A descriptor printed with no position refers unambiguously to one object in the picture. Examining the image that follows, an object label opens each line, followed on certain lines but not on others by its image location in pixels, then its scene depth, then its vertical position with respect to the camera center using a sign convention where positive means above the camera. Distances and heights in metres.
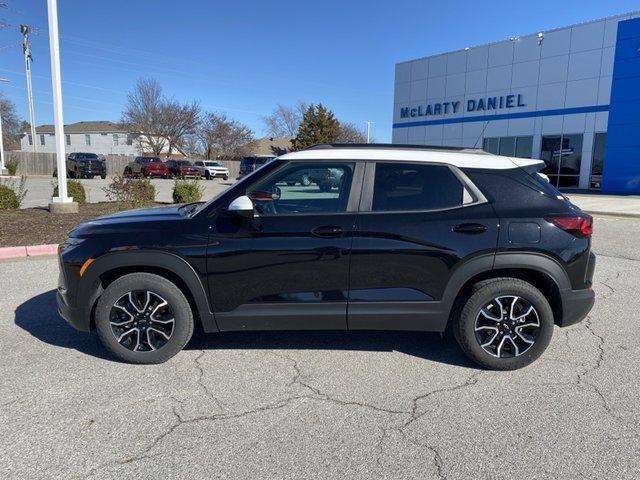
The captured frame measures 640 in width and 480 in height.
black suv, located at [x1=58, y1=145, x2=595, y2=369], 3.53 -0.67
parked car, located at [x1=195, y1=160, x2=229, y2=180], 40.12 +0.08
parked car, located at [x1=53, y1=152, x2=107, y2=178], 32.19 +0.18
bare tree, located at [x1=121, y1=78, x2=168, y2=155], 56.84 +5.92
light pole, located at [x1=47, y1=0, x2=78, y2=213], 10.92 +1.24
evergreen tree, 40.94 +4.10
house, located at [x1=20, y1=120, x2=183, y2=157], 71.38 +4.57
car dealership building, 24.17 +4.72
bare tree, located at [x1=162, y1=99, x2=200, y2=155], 57.19 +6.10
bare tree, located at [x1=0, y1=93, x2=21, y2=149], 67.31 +6.48
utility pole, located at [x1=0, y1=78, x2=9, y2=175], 34.87 +0.28
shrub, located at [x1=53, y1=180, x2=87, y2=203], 12.53 -0.64
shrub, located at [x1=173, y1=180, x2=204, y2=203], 12.95 -0.61
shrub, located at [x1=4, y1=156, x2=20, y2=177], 34.41 -0.01
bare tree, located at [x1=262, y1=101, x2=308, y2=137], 82.19 +7.86
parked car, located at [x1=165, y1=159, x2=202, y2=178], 37.55 +0.22
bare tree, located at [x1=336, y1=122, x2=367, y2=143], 71.81 +6.61
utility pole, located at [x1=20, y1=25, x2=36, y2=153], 43.66 +10.12
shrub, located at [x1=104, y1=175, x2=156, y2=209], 11.59 -0.59
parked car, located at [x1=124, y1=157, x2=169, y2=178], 36.61 +0.22
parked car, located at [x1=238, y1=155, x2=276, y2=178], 30.55 +0.66
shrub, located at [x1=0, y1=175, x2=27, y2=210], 11.05 -0.79
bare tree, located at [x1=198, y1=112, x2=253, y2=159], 66.75 +4.88
